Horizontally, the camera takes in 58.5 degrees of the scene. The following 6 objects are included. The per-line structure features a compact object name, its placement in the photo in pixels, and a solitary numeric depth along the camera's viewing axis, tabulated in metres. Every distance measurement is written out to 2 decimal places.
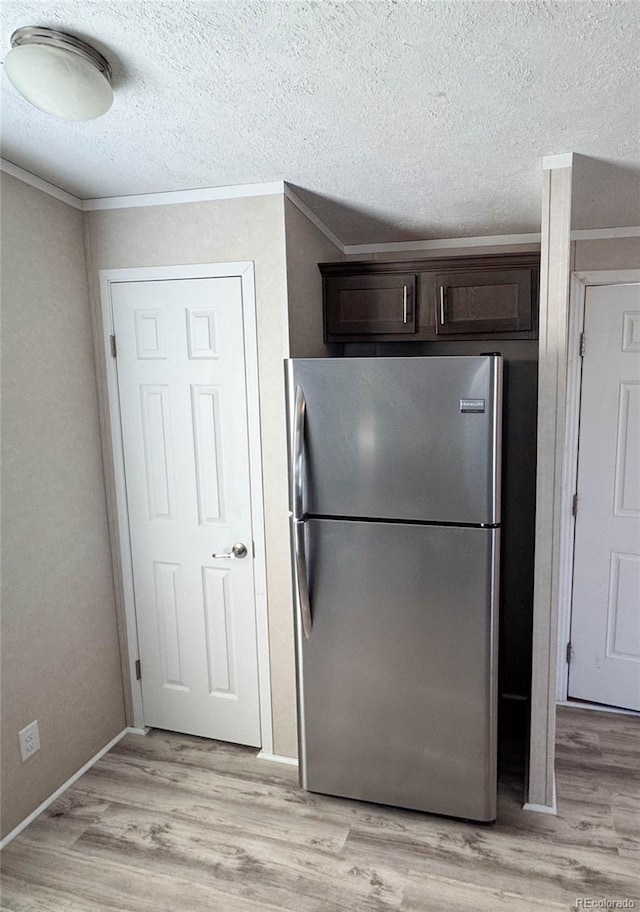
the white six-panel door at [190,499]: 2.33
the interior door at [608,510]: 2.68
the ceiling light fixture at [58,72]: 1.23
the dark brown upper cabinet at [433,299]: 2.40
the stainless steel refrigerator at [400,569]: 1.91
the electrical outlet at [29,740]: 2.07
